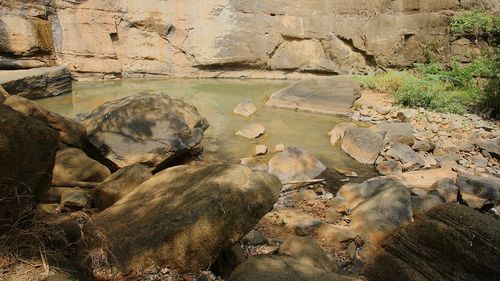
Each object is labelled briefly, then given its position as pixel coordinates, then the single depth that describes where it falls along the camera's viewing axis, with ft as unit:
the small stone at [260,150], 23.24
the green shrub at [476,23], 37.60
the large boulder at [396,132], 25.00
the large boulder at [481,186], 17.53
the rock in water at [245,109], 30.86
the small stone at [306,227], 14.67
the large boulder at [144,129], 18.71
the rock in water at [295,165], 20.16
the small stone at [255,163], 20.92
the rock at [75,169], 14.08
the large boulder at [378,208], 14.24
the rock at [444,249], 6.49
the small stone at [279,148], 23.95
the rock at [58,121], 16.09
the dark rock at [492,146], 23.38
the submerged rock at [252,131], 26.02
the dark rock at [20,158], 7.96
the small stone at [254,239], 12.61
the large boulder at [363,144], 23.15
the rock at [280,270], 8.41
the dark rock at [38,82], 29.73
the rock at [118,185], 11.98
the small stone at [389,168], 21.28
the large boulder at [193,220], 8.77
